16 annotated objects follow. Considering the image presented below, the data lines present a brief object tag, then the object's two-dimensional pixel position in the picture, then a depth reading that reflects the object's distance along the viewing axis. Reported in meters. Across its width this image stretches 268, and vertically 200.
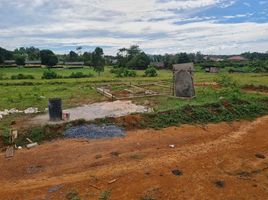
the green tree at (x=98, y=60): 27.75
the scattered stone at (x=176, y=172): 4.85
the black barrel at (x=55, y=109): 7.27
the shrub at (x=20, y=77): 22.26
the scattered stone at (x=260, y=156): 5.67
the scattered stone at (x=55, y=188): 4.26
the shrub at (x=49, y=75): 22.66
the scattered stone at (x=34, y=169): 4.95
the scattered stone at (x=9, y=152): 5.54
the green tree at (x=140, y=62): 35.12
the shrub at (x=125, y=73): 23.97
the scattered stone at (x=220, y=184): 4.48
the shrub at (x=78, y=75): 23.41
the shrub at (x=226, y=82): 13.16
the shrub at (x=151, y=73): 24.03
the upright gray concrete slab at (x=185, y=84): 10.71
